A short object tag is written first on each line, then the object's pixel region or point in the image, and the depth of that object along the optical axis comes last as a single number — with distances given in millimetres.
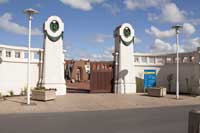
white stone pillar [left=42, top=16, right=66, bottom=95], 15468
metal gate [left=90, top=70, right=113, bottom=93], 18009
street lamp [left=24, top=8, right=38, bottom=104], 11436
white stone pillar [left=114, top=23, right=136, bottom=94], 17961
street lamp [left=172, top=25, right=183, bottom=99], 15219
